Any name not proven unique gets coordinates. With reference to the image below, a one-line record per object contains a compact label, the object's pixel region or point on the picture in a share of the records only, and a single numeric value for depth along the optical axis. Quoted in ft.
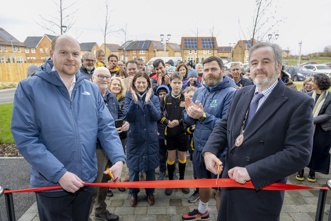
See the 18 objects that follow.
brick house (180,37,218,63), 215.92
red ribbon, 6.71
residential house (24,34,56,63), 227.92
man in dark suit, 6.08
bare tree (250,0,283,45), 29.01
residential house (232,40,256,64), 177.90
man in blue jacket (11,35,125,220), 6.36
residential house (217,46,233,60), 255.52
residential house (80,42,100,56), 261.42
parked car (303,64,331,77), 90.12
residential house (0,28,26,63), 185.96
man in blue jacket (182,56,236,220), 9.95
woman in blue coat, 12.67
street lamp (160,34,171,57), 63.46
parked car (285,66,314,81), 85.17
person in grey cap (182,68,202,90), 20.60
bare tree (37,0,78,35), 29.60
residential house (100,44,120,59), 272.43
